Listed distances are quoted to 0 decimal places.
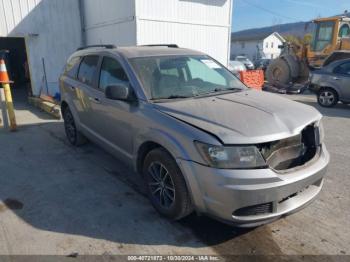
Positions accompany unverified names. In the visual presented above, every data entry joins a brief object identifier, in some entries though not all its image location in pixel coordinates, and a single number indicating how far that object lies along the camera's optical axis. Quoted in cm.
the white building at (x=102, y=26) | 923
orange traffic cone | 639
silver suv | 255
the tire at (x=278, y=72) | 1412
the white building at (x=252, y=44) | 6178
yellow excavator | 1408
